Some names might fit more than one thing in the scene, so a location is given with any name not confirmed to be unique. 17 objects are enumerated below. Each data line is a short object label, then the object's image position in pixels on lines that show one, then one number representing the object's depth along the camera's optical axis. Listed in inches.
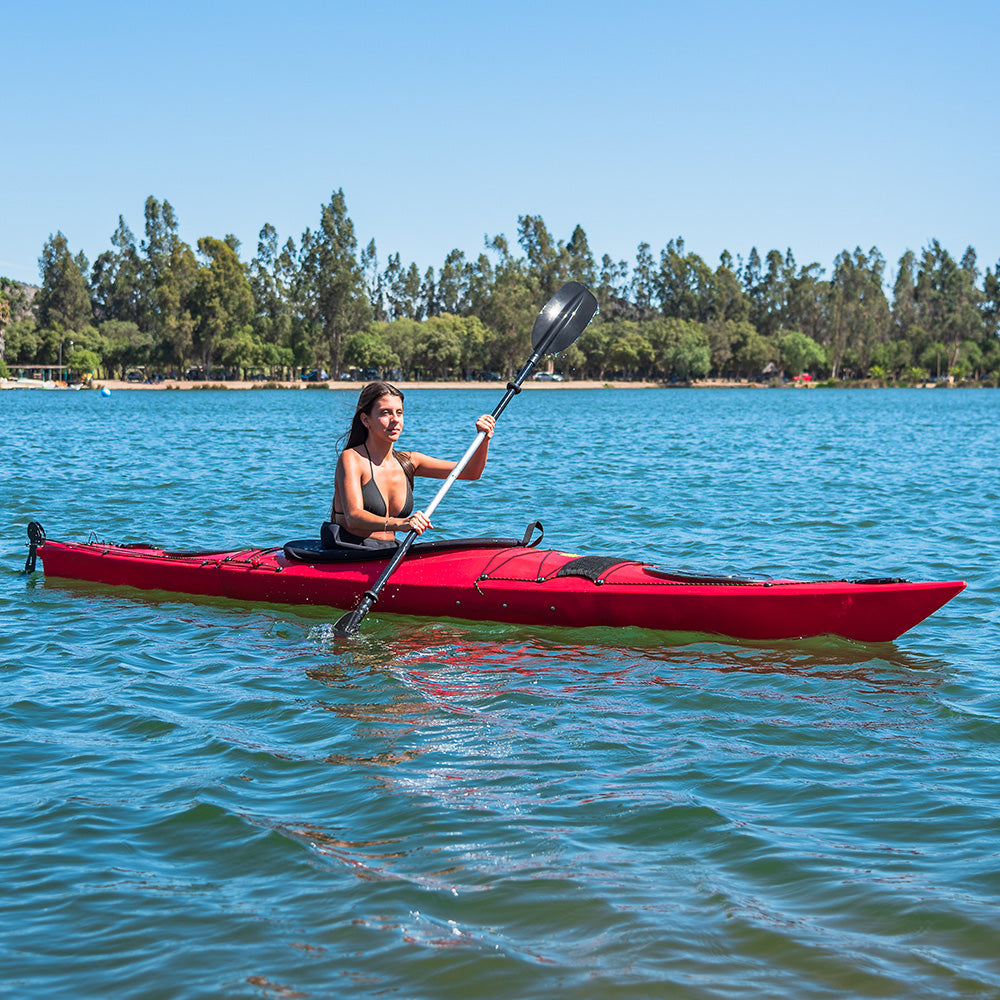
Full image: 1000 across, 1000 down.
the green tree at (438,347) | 3737.7
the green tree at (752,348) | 4382.4
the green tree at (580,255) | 4212.6
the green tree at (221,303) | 3363.7
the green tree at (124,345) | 3673.7
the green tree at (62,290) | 3750.0
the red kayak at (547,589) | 242.7
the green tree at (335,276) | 3403.1
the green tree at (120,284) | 3976.4
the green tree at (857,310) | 4333.2
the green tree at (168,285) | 3363.7
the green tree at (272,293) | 3580.2
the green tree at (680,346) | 4249.5
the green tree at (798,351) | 4409.5
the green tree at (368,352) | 3565.5
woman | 267.7
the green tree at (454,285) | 4320.9
